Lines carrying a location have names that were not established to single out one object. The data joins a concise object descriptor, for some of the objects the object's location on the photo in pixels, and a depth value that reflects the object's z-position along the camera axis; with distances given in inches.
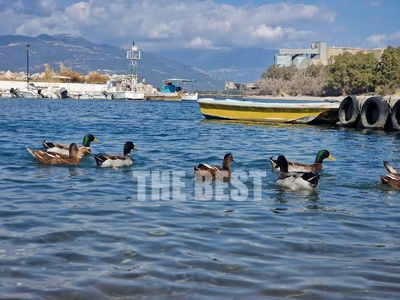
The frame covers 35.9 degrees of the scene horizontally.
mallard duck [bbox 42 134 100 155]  650.2
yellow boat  1323.8
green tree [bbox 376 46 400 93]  5485.2
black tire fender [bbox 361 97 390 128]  1198.9
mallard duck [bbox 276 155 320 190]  458.6
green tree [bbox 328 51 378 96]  5866.1
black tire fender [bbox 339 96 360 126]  1268.5
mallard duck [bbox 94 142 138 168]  589.3
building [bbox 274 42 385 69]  7613.2
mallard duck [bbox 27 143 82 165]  605.0
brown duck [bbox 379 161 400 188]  485.4
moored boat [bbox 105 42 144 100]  5251.0
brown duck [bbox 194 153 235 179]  516.7
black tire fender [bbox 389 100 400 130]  1163.0
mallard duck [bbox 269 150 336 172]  558.1
